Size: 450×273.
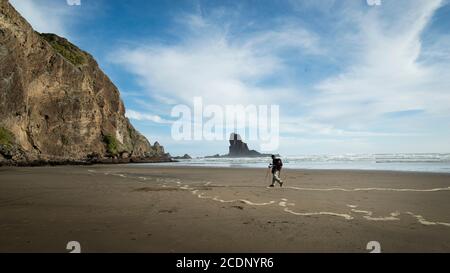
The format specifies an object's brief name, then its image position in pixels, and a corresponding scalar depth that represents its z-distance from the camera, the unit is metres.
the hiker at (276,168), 16.66
